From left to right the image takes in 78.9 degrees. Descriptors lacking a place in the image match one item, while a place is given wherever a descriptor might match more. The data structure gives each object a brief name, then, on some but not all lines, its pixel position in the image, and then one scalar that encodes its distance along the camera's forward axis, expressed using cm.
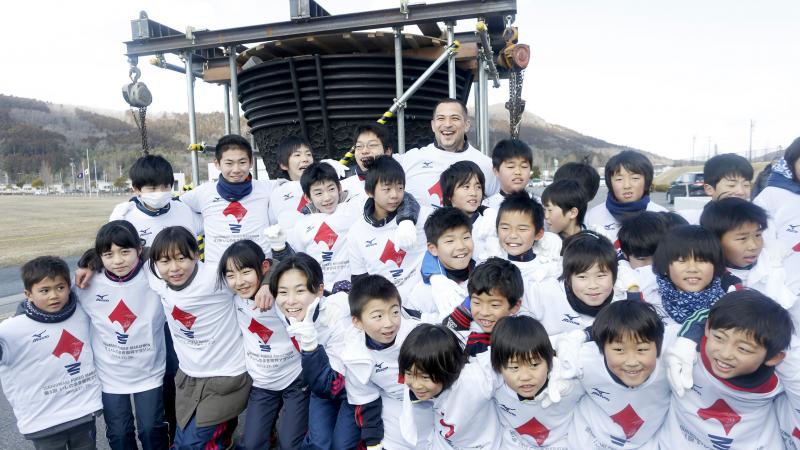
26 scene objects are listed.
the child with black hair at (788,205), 318
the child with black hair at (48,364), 292
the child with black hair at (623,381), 210
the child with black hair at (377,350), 263
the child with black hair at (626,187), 343
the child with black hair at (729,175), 343
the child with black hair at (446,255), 277
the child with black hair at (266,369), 319
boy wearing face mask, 375
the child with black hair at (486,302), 244
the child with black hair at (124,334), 317
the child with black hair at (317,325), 278
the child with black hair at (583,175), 376
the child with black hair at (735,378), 193
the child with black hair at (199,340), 313
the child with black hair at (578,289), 246
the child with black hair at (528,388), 218
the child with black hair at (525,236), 284
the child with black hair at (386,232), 331
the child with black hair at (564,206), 318
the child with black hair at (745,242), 257
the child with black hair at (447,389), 228
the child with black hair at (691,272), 244
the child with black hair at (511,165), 341
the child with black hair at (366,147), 402
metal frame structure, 443
